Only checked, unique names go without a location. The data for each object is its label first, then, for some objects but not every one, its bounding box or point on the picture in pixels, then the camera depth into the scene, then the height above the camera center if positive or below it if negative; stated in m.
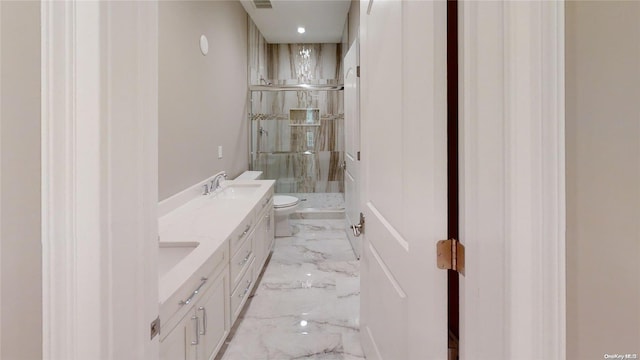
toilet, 4.16 -0.43
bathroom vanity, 1.29 -0.42
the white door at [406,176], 0.89 -0.02
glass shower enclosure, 5.55 +0.40
